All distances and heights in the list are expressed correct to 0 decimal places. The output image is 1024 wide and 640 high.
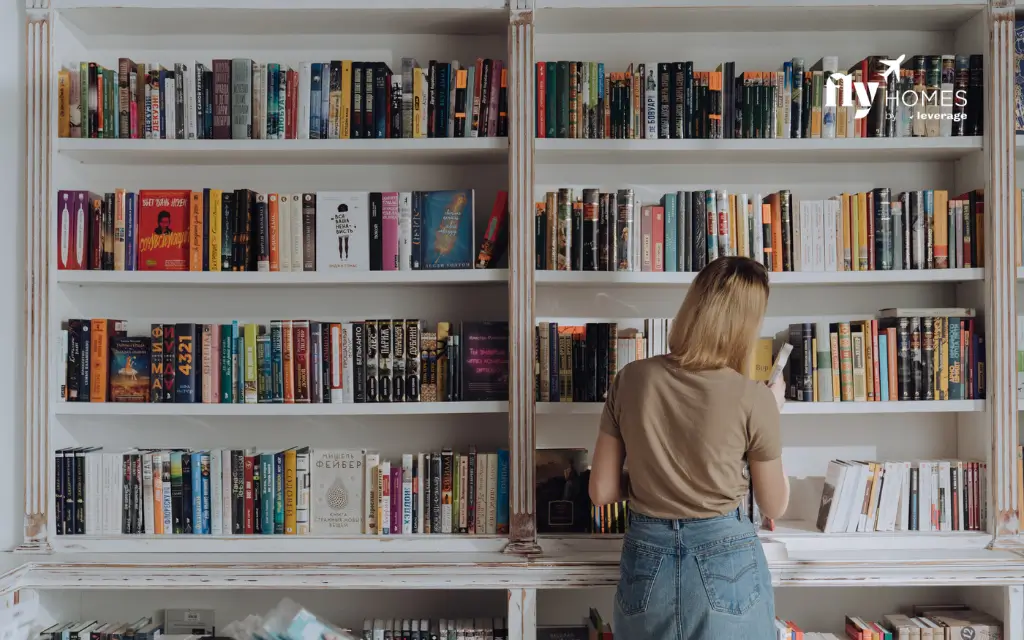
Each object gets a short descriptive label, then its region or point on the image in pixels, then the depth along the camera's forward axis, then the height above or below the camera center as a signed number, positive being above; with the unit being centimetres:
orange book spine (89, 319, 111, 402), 236 -9
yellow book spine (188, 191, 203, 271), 237 +28
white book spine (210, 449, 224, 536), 234 -49
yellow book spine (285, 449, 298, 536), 234 -49
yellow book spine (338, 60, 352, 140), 237 +68
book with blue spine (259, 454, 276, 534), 234 -48
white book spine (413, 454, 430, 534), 235 -48
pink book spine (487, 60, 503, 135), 235 +70
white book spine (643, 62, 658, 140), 234 +67
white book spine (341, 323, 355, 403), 236 -11
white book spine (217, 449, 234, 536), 234 -48
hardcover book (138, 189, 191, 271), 238 +32
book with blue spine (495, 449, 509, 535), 233 -49
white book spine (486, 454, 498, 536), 234 -49
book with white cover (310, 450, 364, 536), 236 -50
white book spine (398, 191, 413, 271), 237 +29
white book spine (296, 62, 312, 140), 236 +66
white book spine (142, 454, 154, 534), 233 -48
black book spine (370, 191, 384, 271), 238 +32
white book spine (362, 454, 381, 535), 235 -50
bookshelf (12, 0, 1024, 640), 222 +11
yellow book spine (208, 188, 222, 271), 237 +31
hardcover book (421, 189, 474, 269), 238 +30
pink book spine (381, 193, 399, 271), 238 +28
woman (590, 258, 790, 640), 183 -33
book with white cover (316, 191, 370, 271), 237 +29
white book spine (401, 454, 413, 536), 235 -48
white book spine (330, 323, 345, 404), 236 -11
